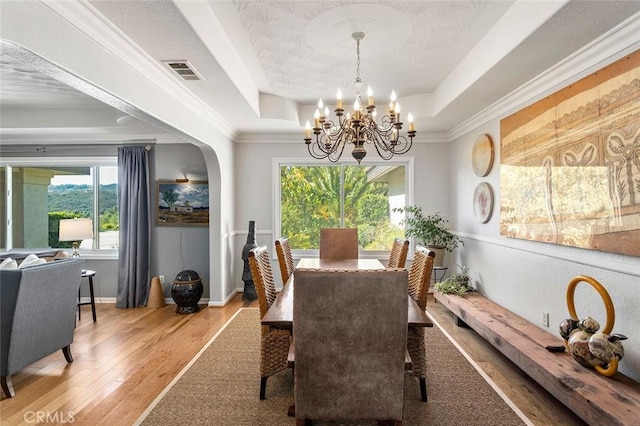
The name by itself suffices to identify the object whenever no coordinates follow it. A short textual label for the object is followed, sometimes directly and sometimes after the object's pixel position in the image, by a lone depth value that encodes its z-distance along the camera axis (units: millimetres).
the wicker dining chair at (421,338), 2268
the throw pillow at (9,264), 2852
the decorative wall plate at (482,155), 3904
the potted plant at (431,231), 4645
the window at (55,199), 5051
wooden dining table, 1885
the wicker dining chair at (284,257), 3285
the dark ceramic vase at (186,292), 4352
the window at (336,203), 5363
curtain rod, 4823
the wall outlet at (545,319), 2900
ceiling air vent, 2617
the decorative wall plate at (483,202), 3928
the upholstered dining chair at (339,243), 4090
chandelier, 2523
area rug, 2111
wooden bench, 1768
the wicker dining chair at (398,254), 3332
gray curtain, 4684
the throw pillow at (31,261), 2949
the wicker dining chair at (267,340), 2299
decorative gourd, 2064
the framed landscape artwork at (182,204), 4859
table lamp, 4184
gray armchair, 2416
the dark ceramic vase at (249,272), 4859
